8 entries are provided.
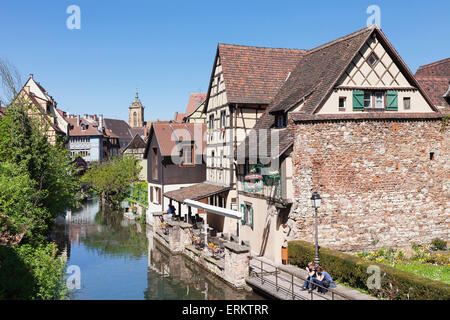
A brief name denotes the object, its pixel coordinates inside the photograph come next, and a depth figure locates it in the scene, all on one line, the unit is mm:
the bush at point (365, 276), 11703
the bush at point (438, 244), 19734
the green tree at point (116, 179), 42406
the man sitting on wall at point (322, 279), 13961
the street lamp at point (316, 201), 14859
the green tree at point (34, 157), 21391
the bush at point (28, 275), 11141
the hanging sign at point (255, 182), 19078
